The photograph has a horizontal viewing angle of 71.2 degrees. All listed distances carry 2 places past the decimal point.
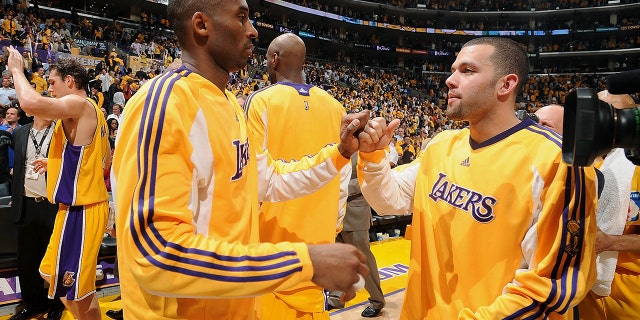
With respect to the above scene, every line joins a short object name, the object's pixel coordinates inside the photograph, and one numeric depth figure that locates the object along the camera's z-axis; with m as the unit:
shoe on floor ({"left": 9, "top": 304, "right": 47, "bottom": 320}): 3.88
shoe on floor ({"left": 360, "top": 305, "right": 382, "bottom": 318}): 4.34
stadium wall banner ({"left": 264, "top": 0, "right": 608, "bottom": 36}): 30.87
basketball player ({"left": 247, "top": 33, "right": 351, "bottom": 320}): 2.51
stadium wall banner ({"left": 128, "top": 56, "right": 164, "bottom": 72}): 15.91
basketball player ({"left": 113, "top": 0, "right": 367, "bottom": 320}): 1.17
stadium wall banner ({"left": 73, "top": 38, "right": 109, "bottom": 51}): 15.77
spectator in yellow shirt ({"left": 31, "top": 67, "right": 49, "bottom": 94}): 10.65
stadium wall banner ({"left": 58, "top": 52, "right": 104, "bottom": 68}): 13.92
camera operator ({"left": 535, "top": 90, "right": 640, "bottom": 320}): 2.07
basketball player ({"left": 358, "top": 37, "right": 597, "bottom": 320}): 1.49
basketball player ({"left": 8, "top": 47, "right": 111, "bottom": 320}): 3.20
